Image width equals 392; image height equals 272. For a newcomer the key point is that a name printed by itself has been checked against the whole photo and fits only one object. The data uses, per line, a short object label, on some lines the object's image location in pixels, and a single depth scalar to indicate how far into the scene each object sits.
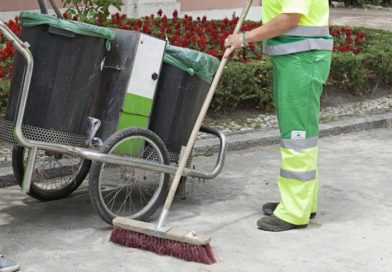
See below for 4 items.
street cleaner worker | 6.65
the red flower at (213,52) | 10.78
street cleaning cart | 6.36
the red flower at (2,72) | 9.10
